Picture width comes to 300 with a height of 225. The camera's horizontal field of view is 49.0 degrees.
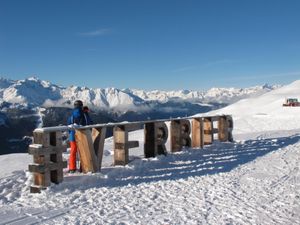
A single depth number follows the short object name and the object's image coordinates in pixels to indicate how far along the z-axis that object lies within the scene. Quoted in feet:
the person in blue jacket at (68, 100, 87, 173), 29.29
